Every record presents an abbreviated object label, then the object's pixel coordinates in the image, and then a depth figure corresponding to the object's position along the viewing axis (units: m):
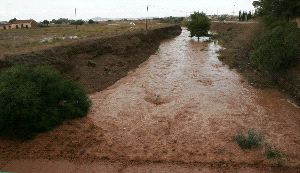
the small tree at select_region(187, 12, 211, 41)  58.00
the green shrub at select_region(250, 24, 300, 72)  24.48
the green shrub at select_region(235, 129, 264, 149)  16.11
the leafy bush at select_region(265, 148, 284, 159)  15.17
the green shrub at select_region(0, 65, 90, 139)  16.53
